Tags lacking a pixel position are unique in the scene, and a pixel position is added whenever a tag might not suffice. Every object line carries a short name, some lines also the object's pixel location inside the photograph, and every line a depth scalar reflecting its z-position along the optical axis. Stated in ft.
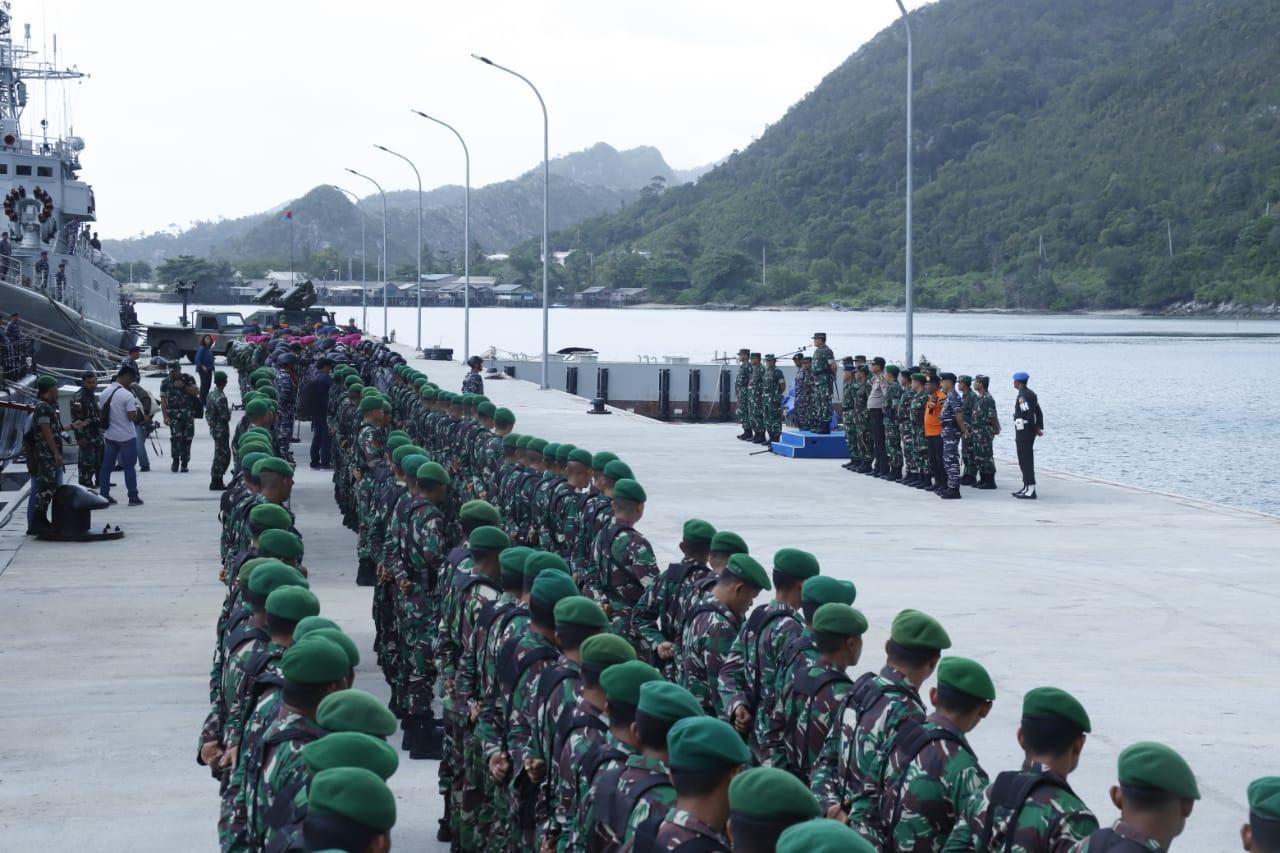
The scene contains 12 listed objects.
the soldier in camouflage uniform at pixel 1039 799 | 13.98
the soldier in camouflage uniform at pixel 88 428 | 55.01
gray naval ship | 112.88
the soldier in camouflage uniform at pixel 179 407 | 64.03
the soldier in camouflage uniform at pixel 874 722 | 16.10
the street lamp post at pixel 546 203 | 127.54
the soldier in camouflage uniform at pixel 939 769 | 15.28
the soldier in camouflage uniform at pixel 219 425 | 57.26
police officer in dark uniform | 60.64
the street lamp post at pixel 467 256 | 167.94
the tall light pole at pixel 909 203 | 77.18
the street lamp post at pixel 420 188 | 183.83
